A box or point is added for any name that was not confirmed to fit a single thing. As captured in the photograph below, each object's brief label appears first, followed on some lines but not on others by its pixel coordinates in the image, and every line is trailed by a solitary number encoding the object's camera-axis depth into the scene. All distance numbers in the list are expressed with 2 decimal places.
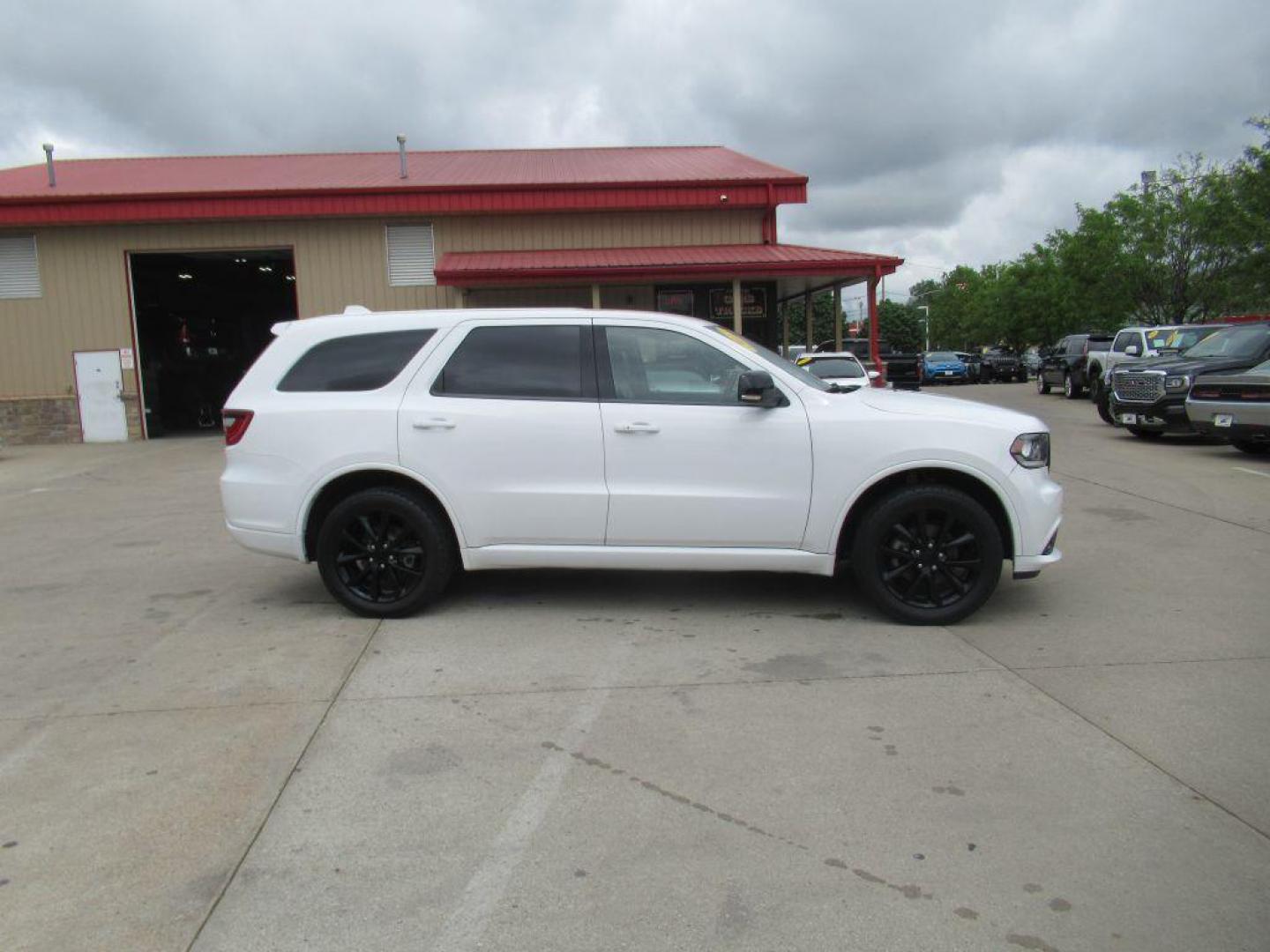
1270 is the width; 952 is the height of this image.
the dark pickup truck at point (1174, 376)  14.41
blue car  39.28
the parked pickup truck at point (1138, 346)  17.80
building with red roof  19.55
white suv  5.49
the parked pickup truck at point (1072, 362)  26.42
